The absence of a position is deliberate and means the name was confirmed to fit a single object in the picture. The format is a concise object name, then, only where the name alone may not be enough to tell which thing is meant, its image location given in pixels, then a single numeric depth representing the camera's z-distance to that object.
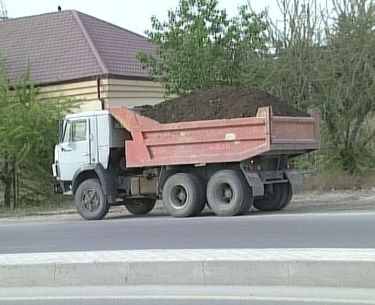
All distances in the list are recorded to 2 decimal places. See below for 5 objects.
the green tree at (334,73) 23.28
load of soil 18.30
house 28.91
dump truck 17.77
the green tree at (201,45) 26.52
